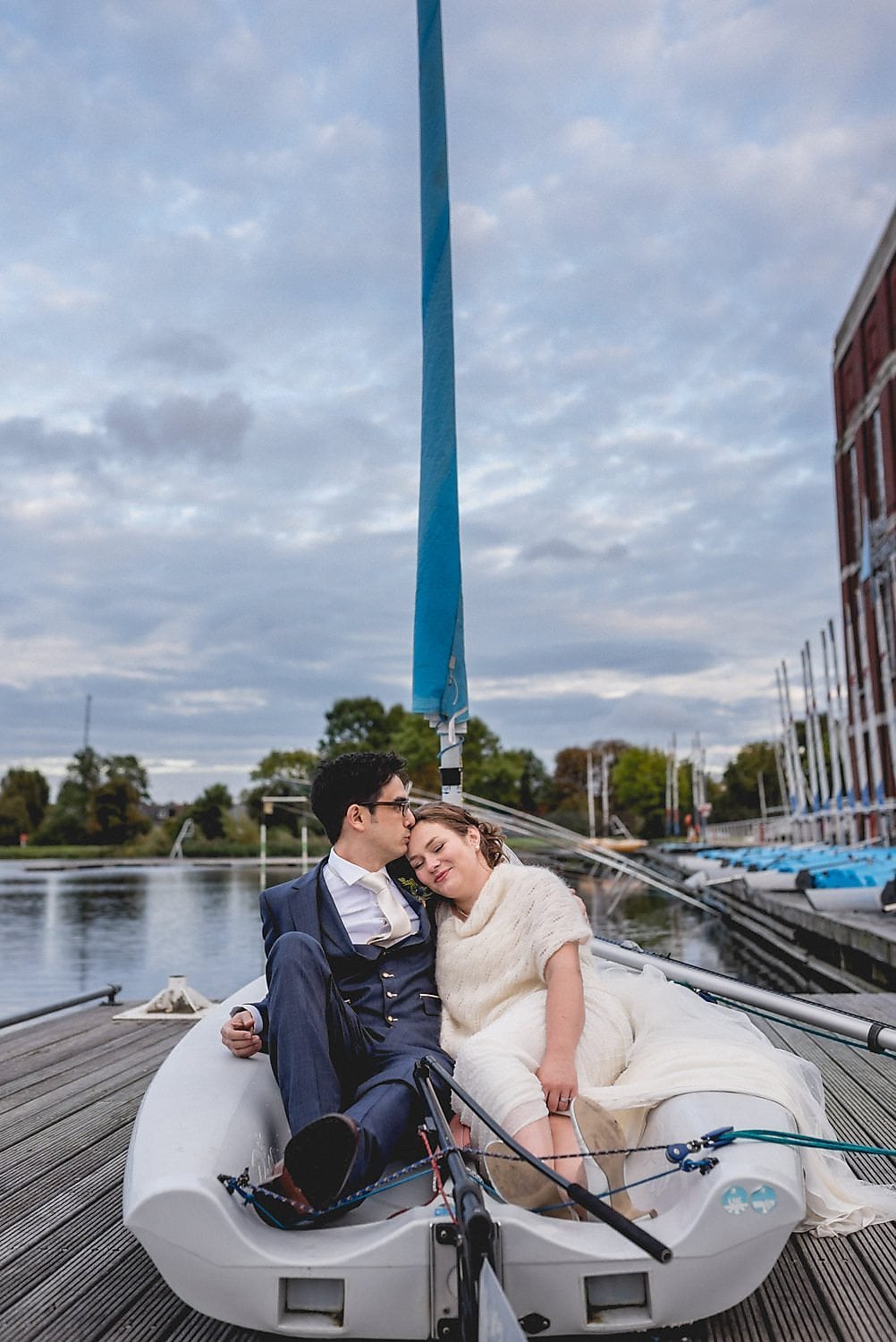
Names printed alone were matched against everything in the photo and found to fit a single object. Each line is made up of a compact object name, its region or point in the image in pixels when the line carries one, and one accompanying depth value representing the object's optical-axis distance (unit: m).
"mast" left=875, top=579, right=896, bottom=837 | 25.51
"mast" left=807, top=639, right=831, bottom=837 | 31.41
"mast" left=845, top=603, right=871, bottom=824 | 29.41
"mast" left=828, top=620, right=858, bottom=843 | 27.19
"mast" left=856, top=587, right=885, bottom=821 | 27.56
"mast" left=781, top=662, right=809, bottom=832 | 32.75
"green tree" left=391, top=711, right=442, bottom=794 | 51.50
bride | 2.20
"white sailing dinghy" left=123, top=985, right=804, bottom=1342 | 1.87
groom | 2.21
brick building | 27.09
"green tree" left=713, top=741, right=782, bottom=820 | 65.38
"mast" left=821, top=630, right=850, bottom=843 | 27.42
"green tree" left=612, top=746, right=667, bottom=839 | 67.31
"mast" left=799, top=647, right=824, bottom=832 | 31.99
